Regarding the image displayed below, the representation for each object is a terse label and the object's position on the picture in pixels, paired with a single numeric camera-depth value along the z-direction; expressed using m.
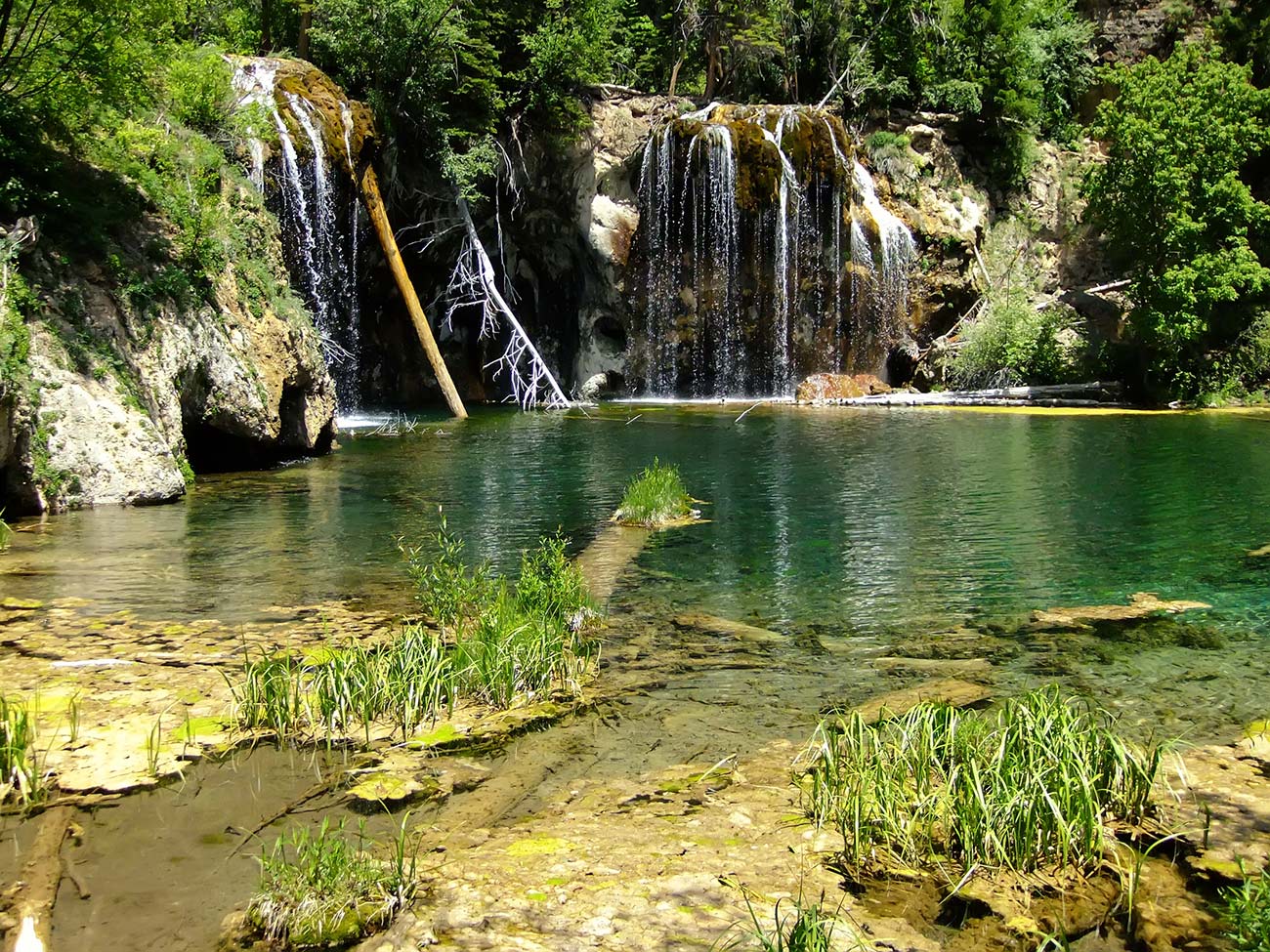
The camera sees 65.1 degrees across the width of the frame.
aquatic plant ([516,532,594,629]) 7.09
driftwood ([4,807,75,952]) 3.33
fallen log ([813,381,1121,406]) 27.92
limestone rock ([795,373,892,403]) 30.02
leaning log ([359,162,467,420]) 24.80
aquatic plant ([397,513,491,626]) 7.26
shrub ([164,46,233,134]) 16.47
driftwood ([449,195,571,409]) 27.30
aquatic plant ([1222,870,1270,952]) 3.15
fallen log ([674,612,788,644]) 7.46
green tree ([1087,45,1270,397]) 25.05
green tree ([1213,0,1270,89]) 30.52
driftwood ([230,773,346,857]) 4.27
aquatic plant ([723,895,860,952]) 3.07
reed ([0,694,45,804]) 4.41
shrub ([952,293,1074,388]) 29.28
